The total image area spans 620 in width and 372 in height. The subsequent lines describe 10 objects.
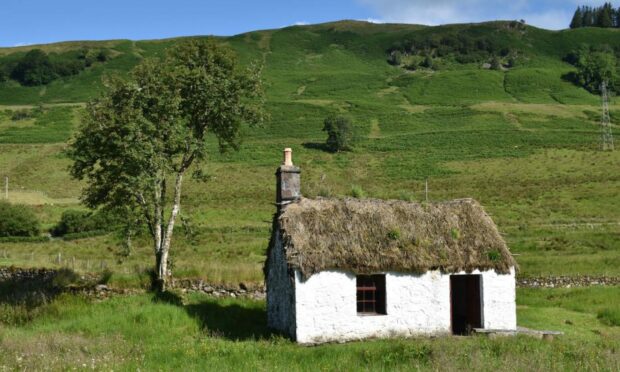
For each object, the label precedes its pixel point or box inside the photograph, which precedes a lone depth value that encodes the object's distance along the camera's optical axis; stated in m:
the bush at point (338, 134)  91.94
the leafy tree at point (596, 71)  151.62
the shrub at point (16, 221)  45.41
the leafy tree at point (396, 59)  193.12
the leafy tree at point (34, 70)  171.25
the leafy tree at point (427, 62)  186.00
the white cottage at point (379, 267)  18.23
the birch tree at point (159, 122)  22.69
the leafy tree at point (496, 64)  178.25
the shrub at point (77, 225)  47.44
